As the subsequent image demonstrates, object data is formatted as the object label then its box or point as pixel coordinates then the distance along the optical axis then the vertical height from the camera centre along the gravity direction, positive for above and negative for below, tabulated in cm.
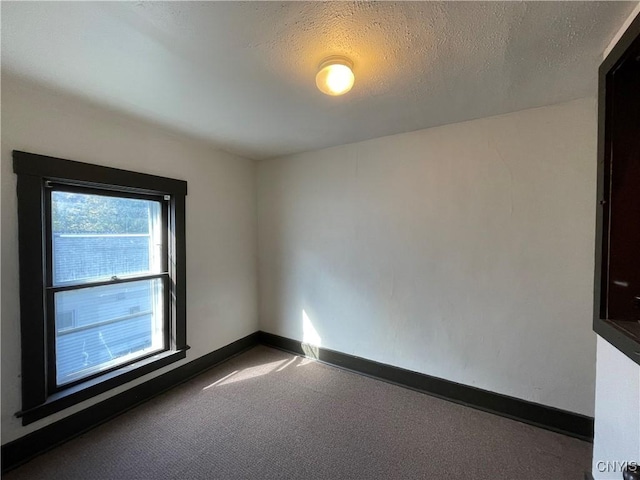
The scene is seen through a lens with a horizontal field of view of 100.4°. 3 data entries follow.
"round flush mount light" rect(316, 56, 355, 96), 136 +83
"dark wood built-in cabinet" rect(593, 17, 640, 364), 125 +18
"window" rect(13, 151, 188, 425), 167 -33
